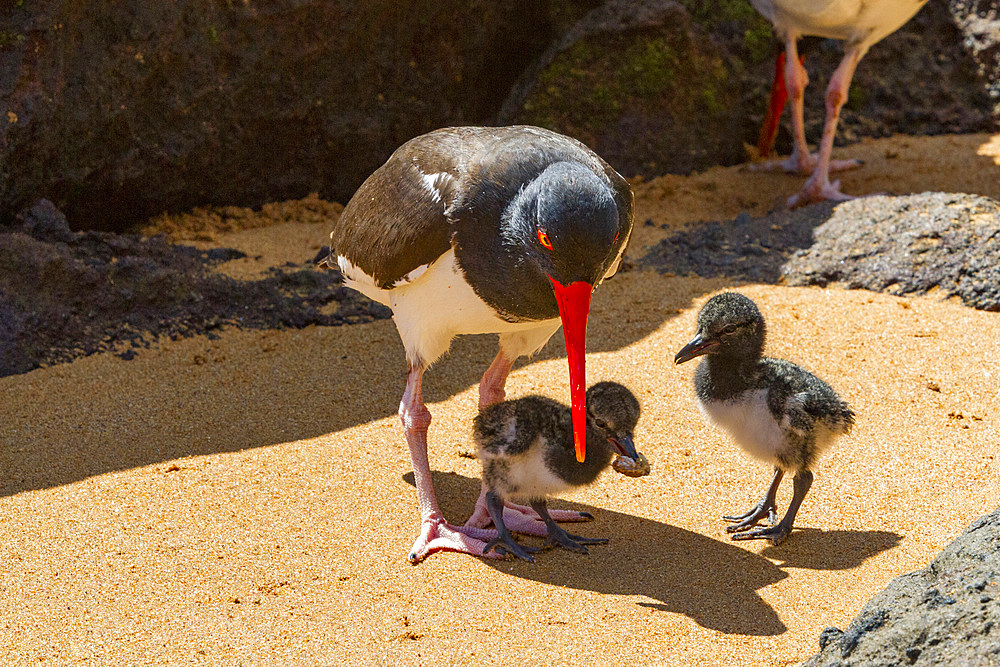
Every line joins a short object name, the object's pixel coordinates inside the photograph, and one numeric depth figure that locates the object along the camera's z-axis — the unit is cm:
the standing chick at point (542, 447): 819
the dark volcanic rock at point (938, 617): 516
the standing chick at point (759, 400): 837
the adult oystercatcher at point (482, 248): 753
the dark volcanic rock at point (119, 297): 1259
